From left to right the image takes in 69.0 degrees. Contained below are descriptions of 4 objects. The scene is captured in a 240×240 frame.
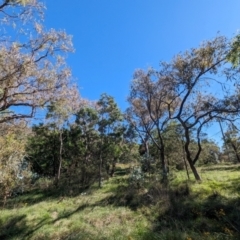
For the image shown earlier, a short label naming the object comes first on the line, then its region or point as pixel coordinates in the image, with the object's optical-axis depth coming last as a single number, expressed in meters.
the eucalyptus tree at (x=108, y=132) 15.46
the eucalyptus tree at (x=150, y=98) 12.56
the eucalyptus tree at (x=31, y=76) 5.88
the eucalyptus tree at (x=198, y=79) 10.18
